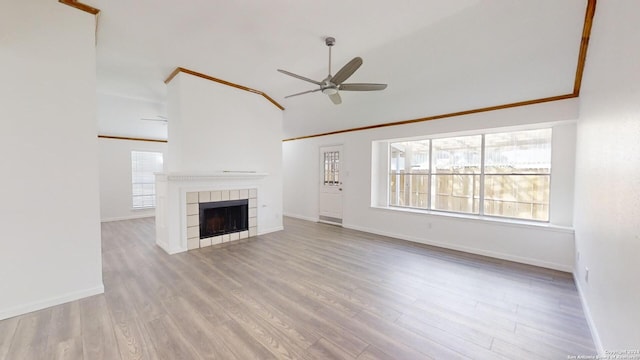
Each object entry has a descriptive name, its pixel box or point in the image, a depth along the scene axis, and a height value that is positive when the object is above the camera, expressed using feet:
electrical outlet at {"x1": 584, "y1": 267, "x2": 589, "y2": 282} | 7.74 -3.23
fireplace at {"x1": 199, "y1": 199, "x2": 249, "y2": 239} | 14.51 -2.81
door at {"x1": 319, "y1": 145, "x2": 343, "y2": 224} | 20.65 -0.89
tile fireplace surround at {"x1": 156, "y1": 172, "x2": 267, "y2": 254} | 13.14 -1.61
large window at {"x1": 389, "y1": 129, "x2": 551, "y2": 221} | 12.62 +0.06
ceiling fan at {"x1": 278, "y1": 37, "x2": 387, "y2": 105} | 8.72 +3.53
